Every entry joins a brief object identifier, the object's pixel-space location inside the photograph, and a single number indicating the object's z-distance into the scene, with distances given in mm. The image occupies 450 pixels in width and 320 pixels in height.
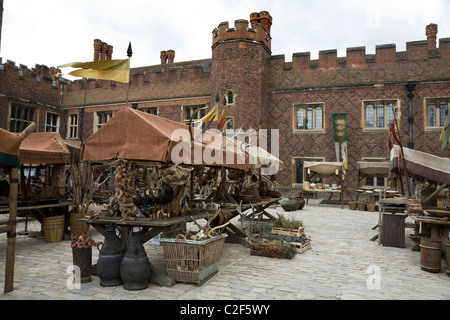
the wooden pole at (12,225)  4645
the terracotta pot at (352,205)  16906
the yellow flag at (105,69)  5605
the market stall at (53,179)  8195
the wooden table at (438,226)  6191
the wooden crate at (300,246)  7367
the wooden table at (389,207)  8070
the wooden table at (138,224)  5133
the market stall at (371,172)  17031
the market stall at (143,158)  5188
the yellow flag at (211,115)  7250
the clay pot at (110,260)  4961
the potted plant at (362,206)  16688
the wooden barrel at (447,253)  5809
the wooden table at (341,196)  17086
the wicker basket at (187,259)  5020
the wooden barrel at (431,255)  5973
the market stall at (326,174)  17625
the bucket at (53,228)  8127
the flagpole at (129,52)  5496
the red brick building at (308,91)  18250
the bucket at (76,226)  8750
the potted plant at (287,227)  8336
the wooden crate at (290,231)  8273
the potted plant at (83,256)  5164
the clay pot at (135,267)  4793
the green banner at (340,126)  19141
